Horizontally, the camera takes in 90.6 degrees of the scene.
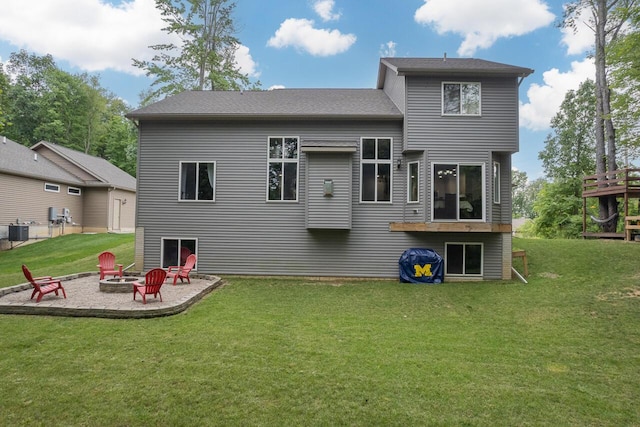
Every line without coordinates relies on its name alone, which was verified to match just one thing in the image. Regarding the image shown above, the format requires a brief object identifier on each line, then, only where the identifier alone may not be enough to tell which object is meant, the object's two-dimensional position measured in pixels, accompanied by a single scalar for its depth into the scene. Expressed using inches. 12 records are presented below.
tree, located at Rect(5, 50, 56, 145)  1211.9
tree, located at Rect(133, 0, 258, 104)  720.3
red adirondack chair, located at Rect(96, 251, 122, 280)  366.4
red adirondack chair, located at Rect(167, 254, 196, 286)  362.7
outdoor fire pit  315.7
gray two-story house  391.2
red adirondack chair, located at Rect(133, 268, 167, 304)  269.6
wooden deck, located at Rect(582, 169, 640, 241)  490.0
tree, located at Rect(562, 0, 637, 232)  580.7
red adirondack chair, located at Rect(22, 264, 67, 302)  265.8
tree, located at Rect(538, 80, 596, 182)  970.7
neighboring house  640.4
